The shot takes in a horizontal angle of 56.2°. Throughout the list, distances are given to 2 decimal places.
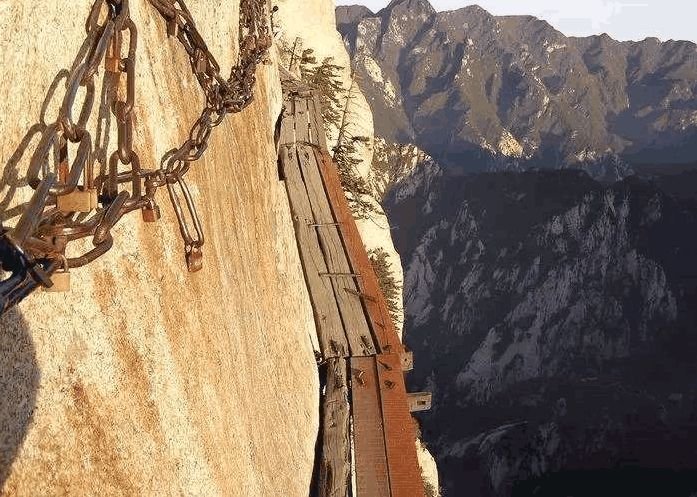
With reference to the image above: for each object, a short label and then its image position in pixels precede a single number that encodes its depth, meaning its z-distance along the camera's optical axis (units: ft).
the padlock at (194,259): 15.02
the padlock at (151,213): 13.04
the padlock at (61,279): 9.53
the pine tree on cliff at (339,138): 64.59
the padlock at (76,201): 10.14
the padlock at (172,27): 16.14
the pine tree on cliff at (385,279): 76.04
